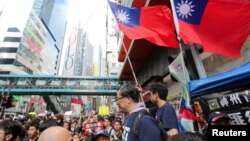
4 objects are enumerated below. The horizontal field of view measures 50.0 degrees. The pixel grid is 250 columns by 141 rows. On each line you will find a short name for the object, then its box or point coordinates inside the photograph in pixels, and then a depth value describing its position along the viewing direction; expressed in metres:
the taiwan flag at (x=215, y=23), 4.07
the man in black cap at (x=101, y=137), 3.10
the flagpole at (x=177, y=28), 3.88
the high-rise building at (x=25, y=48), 66.88
